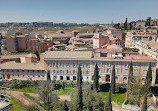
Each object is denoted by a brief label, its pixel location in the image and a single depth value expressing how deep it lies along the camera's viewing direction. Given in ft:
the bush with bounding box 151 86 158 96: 119.99
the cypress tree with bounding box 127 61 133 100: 106.50
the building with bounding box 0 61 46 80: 152.95
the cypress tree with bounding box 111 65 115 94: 120.98
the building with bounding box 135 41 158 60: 164.79
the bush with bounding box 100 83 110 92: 130.31
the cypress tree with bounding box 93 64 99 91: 124.57
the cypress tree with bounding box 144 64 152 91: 103.32
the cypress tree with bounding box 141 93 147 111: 86.50
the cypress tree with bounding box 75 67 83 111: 88.21
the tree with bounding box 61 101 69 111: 84.48
